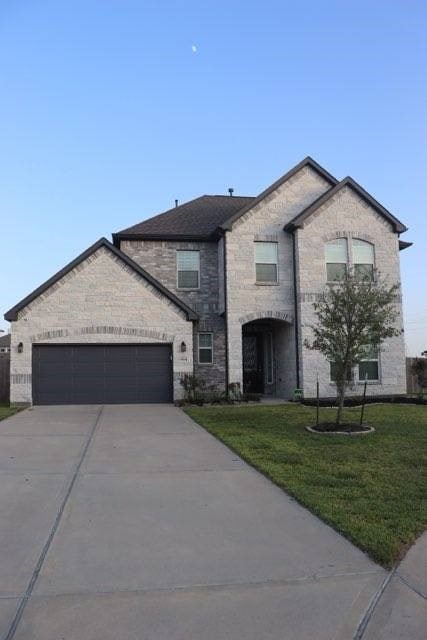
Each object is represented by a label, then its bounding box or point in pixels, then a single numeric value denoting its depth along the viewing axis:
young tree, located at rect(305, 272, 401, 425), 12.59
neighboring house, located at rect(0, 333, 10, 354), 65.72
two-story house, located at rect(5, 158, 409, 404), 19.88
